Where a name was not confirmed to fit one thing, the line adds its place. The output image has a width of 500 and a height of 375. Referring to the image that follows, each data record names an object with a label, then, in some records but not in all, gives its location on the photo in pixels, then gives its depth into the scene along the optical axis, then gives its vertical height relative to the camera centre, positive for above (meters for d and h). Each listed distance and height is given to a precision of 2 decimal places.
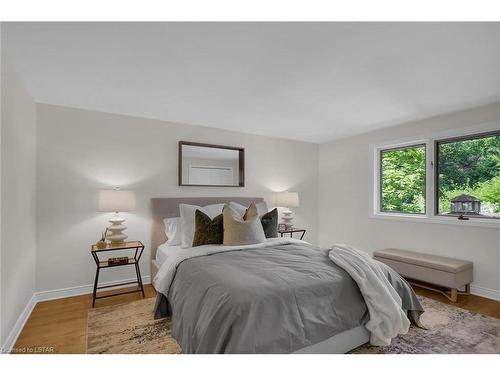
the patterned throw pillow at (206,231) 2.88 -0.49
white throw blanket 1.94 -0.89
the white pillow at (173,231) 3.29 -0.56
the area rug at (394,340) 1.99 -1.25
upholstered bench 2.95 -0.99
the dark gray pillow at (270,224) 3.29 -0.47
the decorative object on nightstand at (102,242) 2.96 -0.66
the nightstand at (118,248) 2.84 -0.83
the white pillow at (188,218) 3.06 -0.38
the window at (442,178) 3.21 +0.14
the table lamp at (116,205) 2.96 -0.22
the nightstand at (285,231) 4.20 -0.72
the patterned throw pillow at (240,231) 2.80 -0.48
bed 1.53 -0.78
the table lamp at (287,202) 4.43 -0.25
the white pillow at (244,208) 3.55 -0.30
